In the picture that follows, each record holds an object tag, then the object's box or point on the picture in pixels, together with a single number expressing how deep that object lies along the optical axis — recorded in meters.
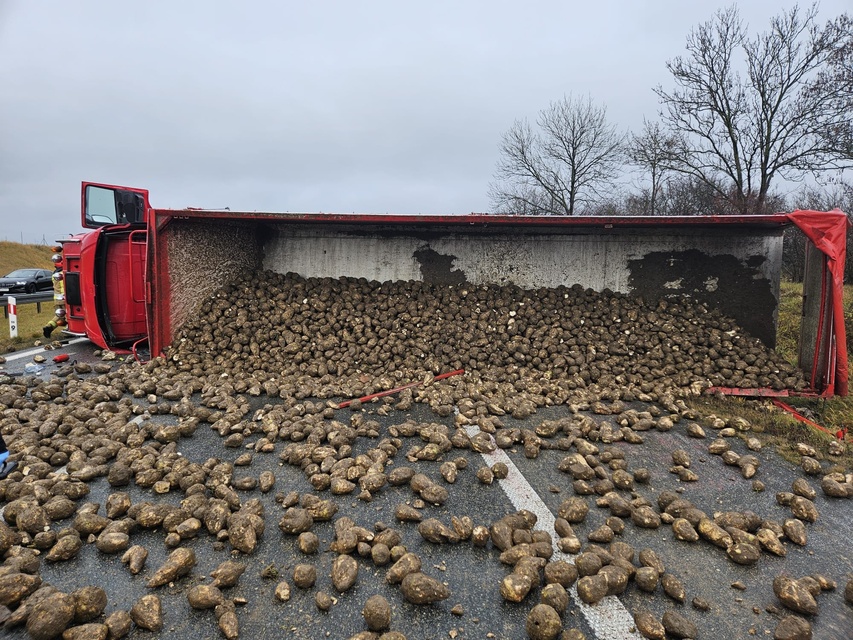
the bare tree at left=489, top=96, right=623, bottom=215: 23.42
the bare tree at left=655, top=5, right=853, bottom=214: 12.09
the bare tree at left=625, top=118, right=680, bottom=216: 15.52
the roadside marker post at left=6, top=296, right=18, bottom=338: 8.52
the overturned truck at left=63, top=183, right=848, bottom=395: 4.90
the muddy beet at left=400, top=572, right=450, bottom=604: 2.03
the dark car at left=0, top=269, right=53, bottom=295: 20.39
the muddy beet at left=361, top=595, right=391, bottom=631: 1.89
